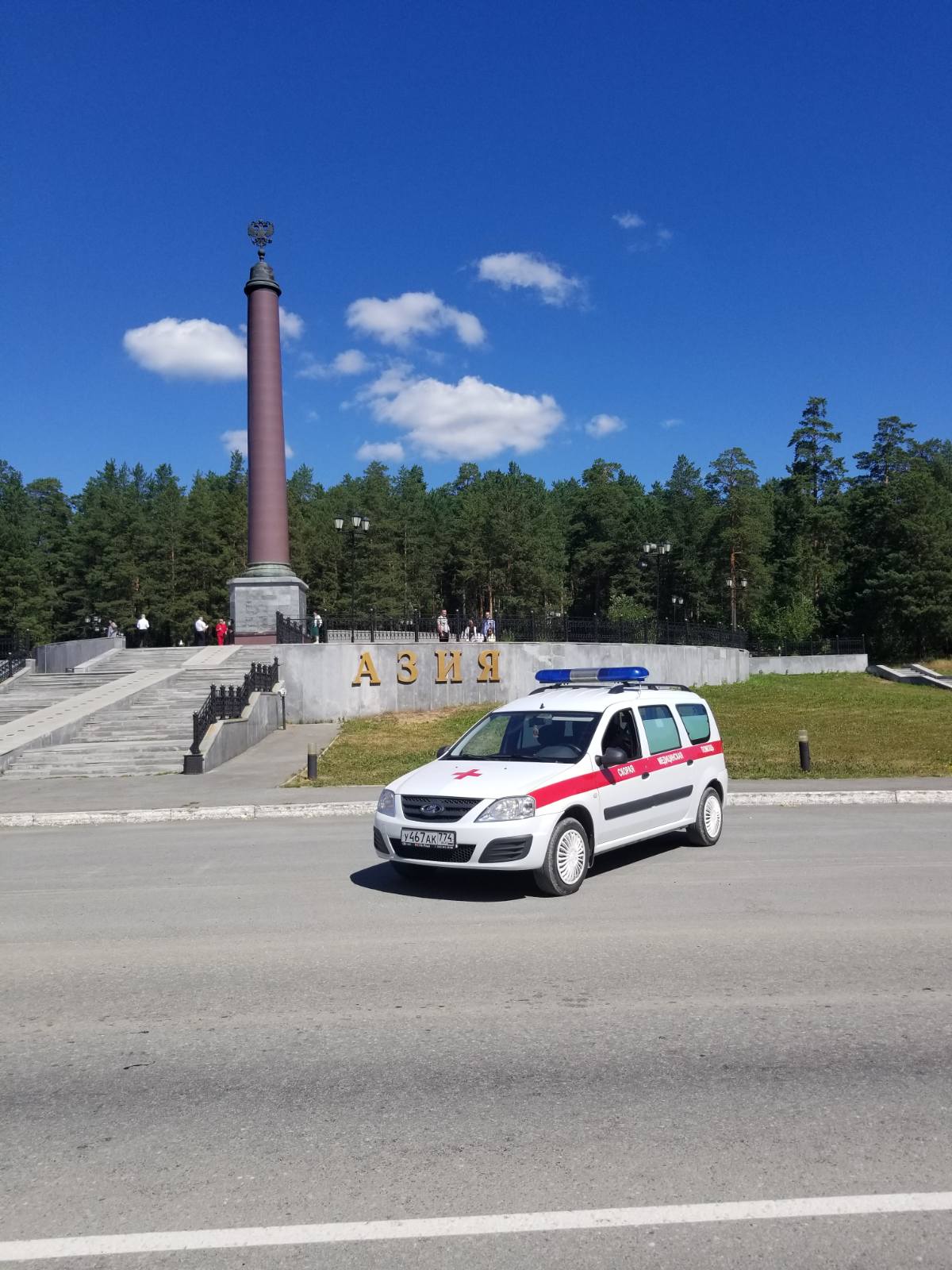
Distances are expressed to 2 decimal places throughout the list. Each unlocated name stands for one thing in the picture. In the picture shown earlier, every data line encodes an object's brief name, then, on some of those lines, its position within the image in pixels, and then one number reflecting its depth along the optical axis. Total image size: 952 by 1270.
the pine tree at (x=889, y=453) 90.31
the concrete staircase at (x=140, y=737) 19.08
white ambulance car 8.02
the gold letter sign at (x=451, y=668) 30.70
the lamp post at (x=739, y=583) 82.88
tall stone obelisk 33.94
